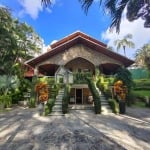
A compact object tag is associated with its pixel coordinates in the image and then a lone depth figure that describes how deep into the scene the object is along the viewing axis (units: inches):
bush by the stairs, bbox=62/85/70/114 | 341.1
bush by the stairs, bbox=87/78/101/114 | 344.7
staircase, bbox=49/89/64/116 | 337.2
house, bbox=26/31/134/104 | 462.0
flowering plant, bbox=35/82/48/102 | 357.8
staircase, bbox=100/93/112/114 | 354.3
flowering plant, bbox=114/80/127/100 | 367.0
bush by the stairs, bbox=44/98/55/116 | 329.1
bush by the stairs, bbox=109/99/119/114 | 348.6
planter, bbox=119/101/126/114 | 348.1
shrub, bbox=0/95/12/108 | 433.4
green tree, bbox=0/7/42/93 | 455.9
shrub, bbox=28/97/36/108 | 412.0
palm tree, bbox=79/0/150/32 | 139.7
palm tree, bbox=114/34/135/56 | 1216.8
